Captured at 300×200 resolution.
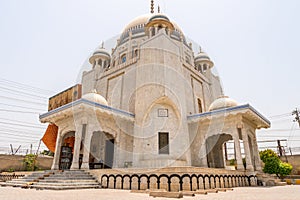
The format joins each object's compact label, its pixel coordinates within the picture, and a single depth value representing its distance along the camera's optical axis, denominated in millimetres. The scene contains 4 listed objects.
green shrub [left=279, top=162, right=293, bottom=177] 16234
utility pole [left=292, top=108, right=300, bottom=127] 24953
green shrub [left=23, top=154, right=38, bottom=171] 20694
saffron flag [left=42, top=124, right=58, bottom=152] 16719
